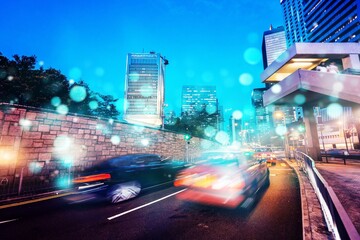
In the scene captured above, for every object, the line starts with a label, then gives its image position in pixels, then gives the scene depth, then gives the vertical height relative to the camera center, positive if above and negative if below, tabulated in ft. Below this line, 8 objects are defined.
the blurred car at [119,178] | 18.85 -3.64
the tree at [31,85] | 46.88 +19.65
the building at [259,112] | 563.07 +122.68
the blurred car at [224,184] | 17.38 -3.97
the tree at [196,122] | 113.50 +21.80
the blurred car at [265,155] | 74.90 -3.44
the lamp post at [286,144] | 78.61 +1.44
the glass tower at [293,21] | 389.80 +309.59
